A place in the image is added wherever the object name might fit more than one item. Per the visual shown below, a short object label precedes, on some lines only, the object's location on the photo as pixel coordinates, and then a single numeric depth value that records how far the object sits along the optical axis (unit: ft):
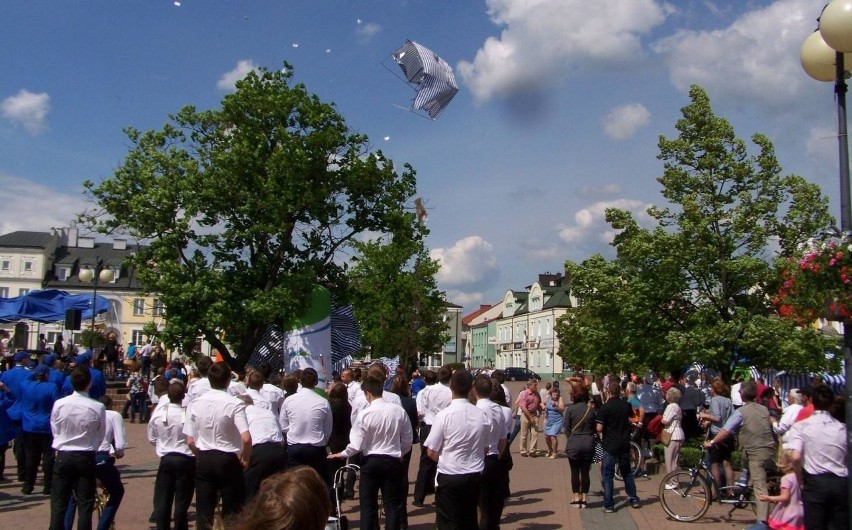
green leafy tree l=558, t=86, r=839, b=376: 63.82
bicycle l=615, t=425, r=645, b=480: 53.16
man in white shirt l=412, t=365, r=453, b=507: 39.83
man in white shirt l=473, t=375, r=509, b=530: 28.81
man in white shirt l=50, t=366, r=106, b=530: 27.20
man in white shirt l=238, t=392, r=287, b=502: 28.84
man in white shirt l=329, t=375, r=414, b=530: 27.78
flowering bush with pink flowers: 21.76
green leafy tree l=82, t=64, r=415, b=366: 78.74
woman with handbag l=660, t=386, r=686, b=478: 45.75
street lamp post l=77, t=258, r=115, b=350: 97.29
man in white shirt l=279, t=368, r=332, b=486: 30.68
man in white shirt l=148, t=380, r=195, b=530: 27.94
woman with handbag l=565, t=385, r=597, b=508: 39.60
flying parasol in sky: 46.19
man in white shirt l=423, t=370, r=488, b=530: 24.56
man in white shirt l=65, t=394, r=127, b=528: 28.96
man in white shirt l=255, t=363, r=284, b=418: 36.47
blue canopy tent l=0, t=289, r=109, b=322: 90.38
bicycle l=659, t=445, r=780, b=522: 37.58
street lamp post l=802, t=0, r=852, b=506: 21.36
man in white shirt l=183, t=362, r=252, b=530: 25.70
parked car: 239.71
